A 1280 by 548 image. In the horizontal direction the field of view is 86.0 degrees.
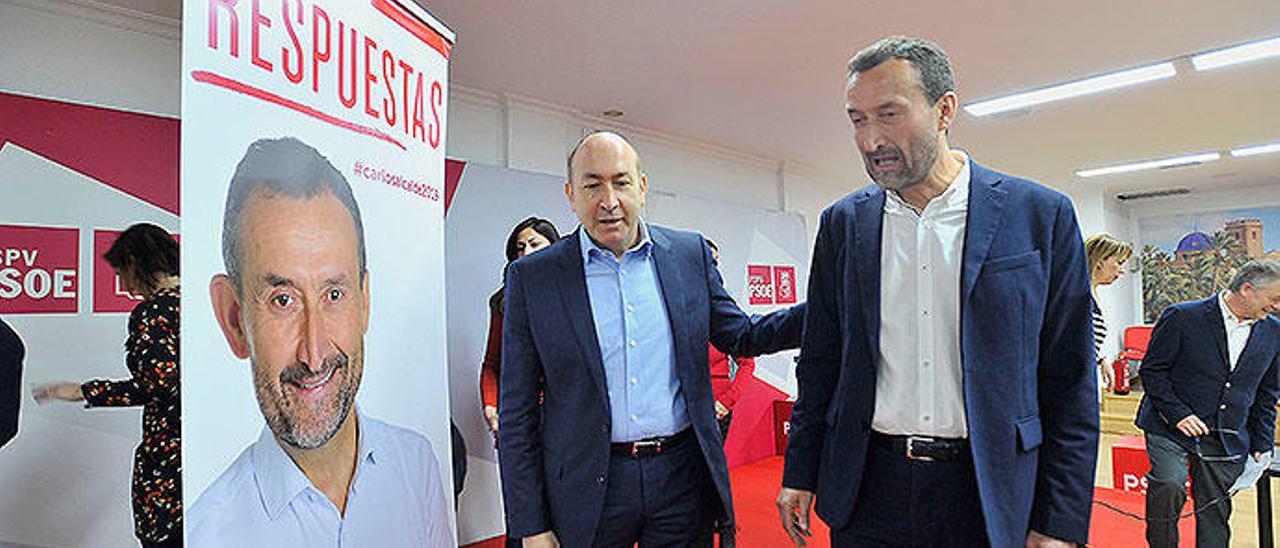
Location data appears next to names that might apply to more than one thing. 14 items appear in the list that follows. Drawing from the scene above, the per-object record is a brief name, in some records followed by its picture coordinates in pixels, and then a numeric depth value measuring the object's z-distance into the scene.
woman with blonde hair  3.49
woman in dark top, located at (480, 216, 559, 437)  3.35
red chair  8.55
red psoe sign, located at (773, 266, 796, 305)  6.43
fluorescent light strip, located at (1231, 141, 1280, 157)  6.25
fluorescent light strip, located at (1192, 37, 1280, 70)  3.69
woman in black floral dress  2.06
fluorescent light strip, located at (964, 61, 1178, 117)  4.07
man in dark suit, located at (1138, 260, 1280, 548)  2.96
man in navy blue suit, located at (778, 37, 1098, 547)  1.26
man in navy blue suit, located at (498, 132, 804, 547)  1.57
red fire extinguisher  8.09
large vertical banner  1.03
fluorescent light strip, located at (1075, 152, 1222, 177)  6.61
